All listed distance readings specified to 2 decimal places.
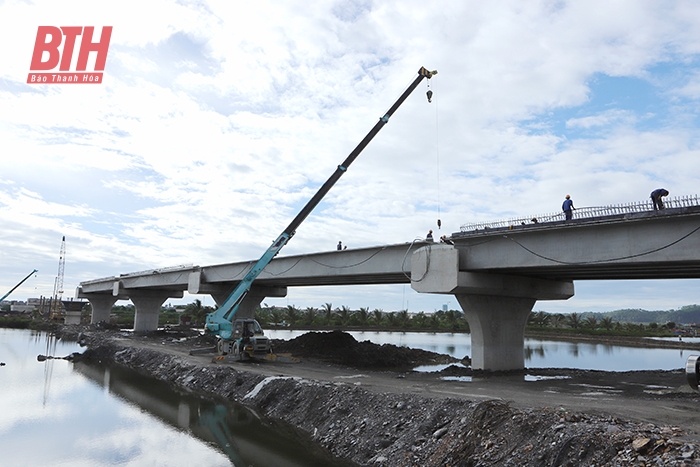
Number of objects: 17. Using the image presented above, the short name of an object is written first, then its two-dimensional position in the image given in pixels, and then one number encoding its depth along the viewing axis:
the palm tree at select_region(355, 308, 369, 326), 98.31
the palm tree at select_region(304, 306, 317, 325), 99.19
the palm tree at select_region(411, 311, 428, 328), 100.57
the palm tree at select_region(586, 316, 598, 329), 89.19
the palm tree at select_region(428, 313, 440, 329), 99.88
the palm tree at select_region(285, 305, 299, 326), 96.06
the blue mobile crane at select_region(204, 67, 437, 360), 29.05
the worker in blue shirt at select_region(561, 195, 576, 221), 19.47
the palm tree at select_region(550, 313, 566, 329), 94.98
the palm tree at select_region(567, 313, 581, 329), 89.62
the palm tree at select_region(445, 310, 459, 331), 100.44
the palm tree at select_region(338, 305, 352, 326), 98.56
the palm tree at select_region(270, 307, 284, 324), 101.38
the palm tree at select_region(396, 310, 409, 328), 98.81
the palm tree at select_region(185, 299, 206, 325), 92.12
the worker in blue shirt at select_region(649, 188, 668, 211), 16.84
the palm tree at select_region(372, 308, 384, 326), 99.69
